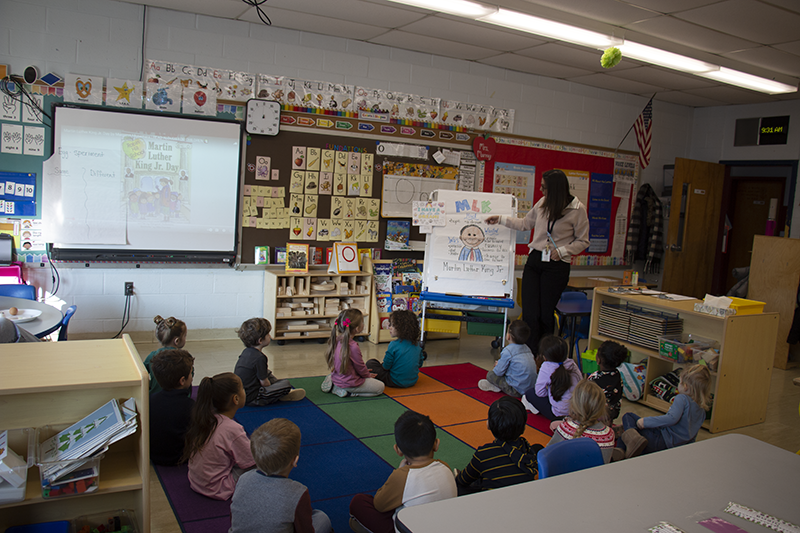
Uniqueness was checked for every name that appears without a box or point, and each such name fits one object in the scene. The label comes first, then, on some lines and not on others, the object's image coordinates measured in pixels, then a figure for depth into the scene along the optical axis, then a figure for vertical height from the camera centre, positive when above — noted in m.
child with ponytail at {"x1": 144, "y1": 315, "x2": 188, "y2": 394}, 3.41 -0.82
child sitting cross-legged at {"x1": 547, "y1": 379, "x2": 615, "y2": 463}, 2.65 -0.91
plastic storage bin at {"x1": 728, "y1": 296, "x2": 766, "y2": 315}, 3.99 -0.47
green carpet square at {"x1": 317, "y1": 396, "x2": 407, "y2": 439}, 3.61 -1.38
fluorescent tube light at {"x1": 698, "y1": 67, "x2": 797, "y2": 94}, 5.70 +1.68
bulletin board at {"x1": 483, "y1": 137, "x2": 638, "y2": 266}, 6.67 +0.58
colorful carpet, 2.67 -1.38
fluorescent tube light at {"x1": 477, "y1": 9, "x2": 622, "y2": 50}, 4.36 +1.59
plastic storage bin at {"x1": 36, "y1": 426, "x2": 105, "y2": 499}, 1.77 -0.93
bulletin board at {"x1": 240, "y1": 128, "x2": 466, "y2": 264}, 5.38 +0.14
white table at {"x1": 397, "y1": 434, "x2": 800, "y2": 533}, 1.47 -0.77
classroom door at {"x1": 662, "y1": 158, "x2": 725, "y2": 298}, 7.38 +0.15
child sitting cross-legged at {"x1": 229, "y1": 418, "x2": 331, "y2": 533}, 1.93 -1.00
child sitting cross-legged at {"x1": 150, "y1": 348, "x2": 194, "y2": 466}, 2.71 -1.02
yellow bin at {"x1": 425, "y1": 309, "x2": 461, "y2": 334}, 5.51 -1.05
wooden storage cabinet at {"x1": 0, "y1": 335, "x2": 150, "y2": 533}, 1.81 -0.72
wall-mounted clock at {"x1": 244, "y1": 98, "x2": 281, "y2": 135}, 5.19 +0.81
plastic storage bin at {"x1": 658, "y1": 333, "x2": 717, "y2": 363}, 4.08 -0.81
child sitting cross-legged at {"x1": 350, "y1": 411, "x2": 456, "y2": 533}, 2.12 -0.99
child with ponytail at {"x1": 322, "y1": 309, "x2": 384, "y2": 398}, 4.02 -1.10
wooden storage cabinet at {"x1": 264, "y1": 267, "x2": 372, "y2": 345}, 5.40 -0.91
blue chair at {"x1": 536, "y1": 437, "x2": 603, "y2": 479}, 1.90 -0.79
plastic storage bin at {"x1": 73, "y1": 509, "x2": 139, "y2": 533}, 2.02 -1.18
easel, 5.23 -0.70
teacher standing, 4.71 -0.18
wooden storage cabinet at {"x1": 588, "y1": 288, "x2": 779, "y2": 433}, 3.93 -0.88
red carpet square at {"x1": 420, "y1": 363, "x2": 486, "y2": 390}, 4.71 -1.36
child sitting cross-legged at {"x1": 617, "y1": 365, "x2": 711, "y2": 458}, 3.09 -1.01
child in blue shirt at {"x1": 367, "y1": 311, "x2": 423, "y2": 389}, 4.35 -1.09
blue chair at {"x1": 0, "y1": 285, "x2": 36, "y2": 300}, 4.09 -0.75
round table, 3.31 -0.81
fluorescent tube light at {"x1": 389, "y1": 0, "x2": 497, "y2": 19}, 4.12 +1.57
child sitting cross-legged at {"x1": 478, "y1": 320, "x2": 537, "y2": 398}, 4.22 -1.05
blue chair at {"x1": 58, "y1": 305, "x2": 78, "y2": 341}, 3.76 -0.89
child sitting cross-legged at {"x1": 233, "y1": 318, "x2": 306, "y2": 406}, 3.63 -1.08
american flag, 7.47 +1.33
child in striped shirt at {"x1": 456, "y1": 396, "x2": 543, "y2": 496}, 2.34 -0.98
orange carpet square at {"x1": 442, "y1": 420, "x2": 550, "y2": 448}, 3.57 -1.38
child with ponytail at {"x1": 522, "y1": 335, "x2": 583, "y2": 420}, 3.65 -0.99
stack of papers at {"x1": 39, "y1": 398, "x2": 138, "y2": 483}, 1.77 -0.80
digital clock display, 7.20 +1.44
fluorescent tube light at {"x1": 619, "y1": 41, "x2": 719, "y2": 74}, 4.96 +1.62
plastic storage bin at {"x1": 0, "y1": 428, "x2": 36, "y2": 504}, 1.74 -0.89
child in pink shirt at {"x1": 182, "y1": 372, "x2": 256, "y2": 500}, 2.58 -1.10
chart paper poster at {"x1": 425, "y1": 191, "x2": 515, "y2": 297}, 5.37 -0.29
